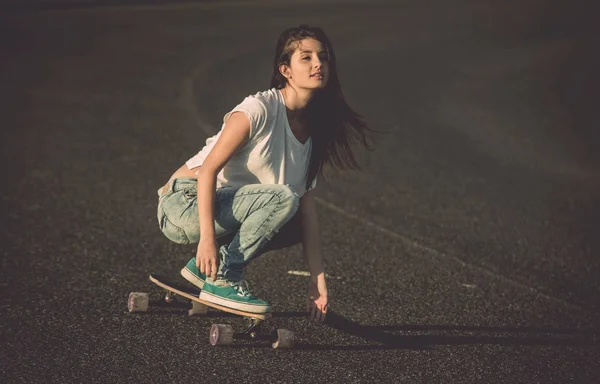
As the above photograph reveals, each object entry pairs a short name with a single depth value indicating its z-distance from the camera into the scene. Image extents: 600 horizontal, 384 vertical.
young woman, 9.26
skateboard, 9.11
